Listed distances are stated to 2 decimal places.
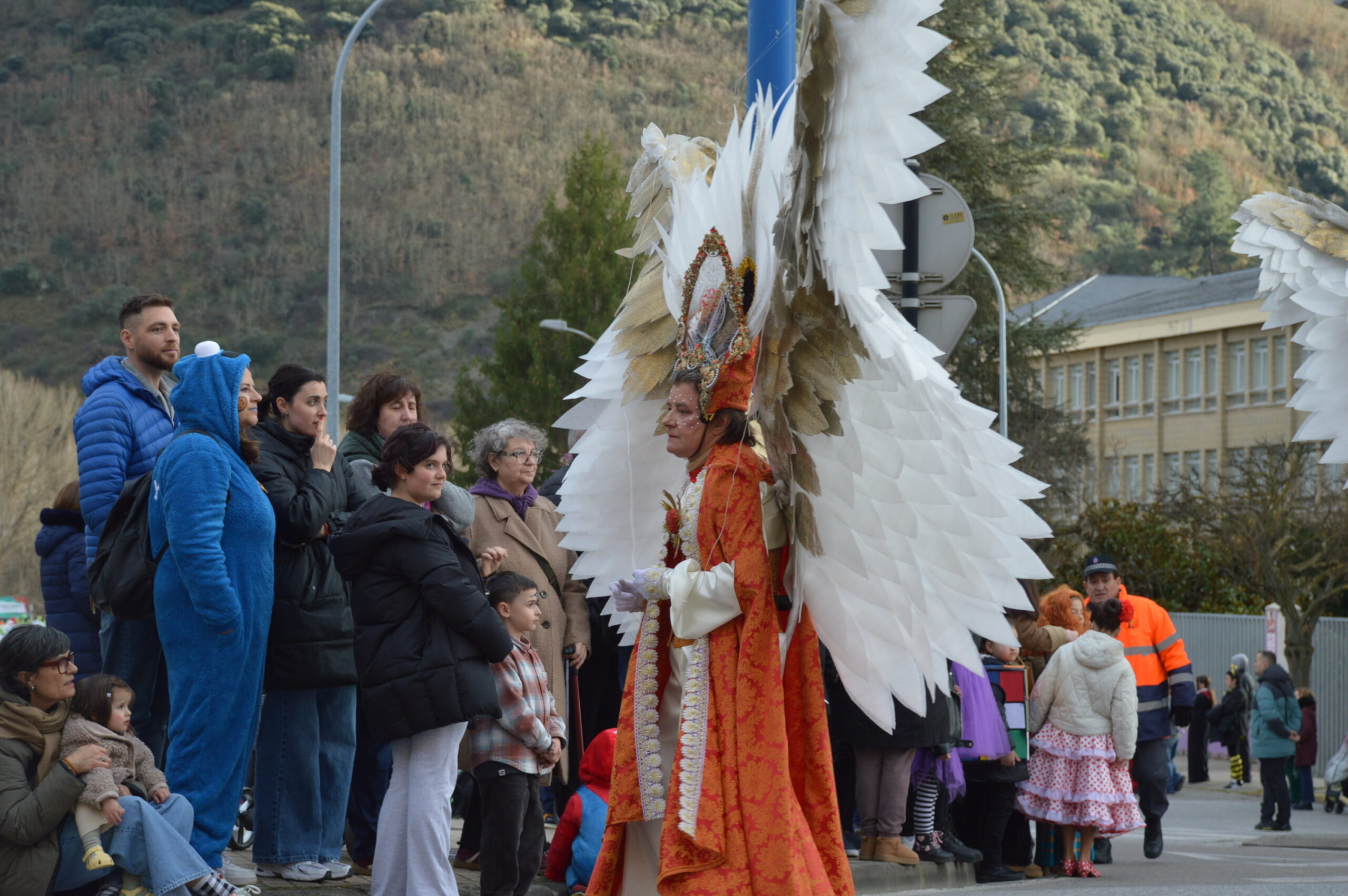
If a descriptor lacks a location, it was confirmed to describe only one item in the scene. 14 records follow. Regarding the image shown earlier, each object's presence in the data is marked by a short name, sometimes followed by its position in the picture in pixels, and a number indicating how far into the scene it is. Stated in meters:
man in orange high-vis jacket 19.89
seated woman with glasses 10.63
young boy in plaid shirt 12.40
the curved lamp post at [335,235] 32.81
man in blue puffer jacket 12.41
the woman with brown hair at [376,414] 14.13
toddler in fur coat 10.87
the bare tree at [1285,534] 53.62
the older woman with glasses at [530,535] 14.34
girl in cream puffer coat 18.37
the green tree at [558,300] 78.19
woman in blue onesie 11.55
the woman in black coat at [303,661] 12.49
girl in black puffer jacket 11.57
